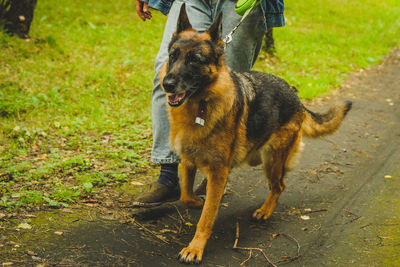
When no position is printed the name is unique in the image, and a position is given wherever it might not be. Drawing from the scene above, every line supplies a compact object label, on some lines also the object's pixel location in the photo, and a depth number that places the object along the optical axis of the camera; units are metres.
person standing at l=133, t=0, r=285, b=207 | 3.58
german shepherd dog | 2.88
